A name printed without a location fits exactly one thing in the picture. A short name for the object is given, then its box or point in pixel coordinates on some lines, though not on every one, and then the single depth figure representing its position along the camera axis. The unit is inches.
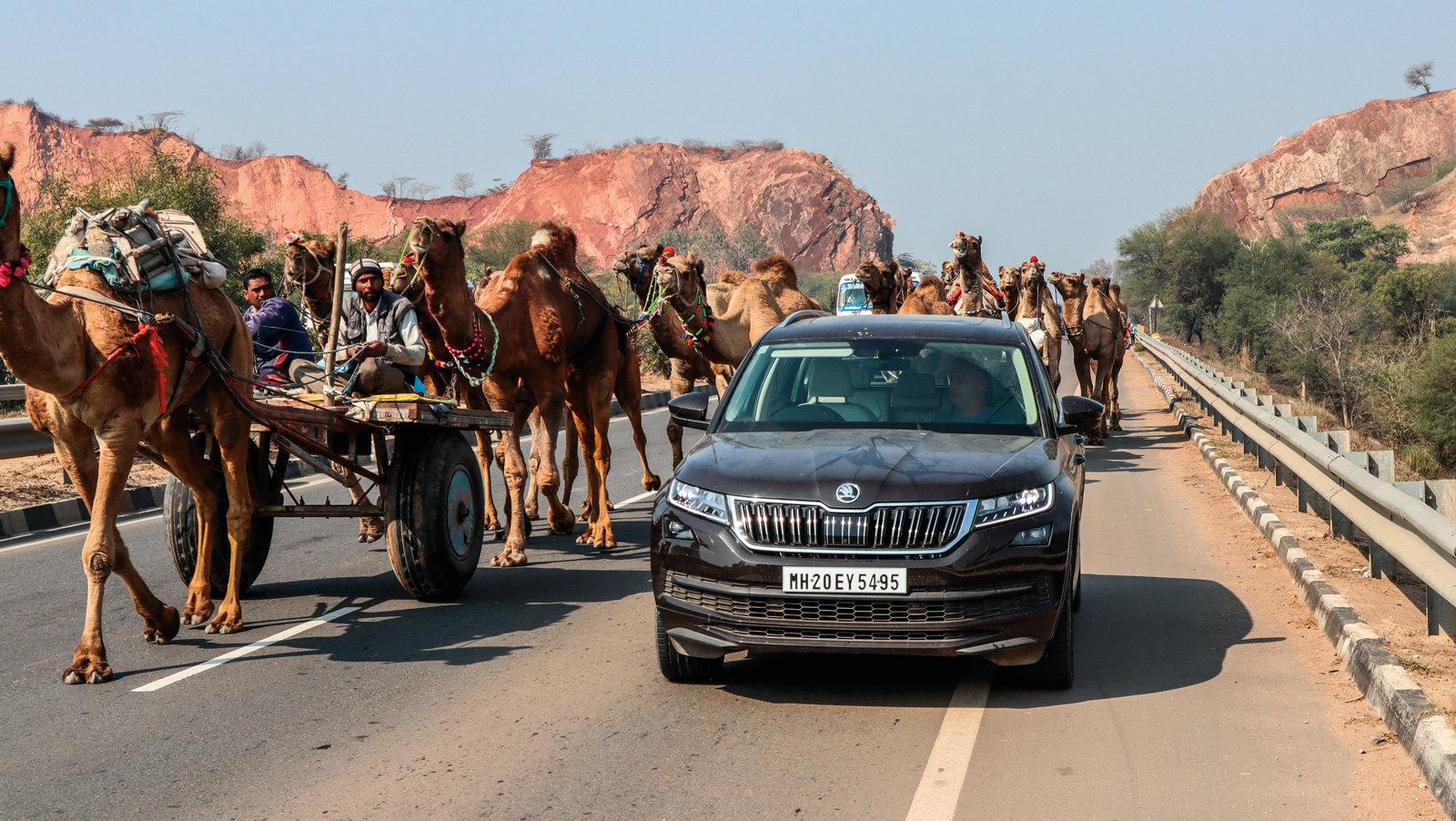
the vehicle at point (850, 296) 1207.9
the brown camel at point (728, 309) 584.7
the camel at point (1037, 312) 839.7
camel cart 365.7
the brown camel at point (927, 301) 740.0
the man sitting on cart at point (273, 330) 439.2
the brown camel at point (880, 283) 706.8
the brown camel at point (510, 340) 424.5
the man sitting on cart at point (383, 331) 418.9
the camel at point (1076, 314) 954.1
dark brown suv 258.5
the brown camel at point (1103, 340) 945.8
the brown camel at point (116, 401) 286.7
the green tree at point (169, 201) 1784.0
